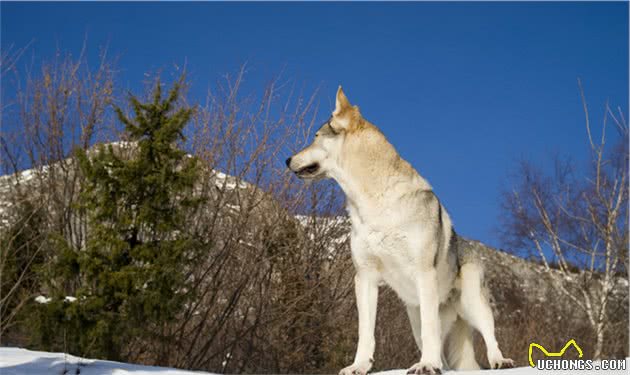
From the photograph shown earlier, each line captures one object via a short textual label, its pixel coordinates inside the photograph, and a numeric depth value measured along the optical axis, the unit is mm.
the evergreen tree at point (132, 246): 8562
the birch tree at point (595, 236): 17047
